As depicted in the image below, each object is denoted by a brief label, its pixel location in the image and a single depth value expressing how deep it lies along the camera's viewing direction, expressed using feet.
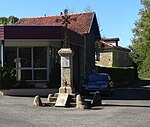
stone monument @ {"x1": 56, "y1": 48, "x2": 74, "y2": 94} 45.97
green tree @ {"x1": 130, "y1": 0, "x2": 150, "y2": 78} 118.54
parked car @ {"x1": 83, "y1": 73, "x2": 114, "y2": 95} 57.89
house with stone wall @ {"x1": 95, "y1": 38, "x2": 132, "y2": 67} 132.33
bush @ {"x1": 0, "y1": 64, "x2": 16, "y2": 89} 55.78
